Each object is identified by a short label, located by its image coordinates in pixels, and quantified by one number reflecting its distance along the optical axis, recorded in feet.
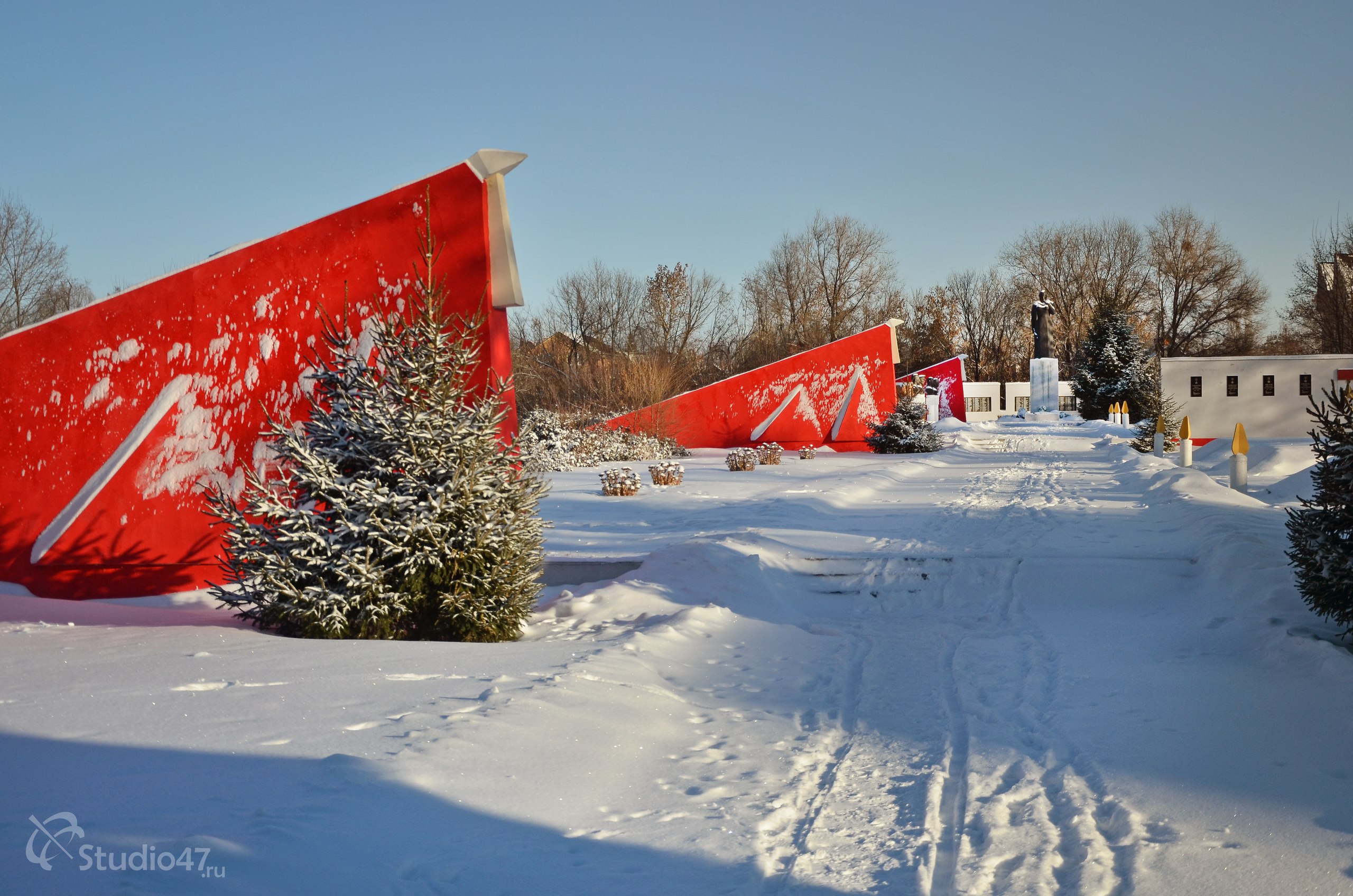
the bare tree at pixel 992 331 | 240.53
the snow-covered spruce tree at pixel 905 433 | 88.02
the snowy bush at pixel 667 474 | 58.85
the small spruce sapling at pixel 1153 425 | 81.51
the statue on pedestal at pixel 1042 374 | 195.42
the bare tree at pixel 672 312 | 167.94
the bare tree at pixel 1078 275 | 220.84
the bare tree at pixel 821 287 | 197.06
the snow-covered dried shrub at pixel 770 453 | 76.43
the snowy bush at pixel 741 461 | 69.97
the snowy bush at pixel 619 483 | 53.98
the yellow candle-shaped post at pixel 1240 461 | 48.78
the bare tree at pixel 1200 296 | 209.05
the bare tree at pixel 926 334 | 235.40
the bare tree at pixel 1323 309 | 137.80
